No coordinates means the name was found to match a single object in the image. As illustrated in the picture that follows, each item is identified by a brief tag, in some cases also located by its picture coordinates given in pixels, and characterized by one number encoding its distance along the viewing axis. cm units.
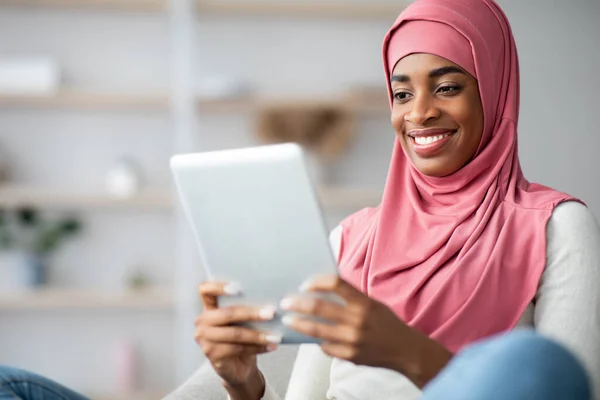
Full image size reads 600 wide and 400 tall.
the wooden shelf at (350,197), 368
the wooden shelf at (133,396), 369
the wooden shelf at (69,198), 364
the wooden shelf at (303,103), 368
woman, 123
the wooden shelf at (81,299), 362
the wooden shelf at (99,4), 371
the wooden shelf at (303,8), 373
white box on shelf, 366
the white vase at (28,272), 371
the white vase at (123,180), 372
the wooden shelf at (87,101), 365
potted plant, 372
